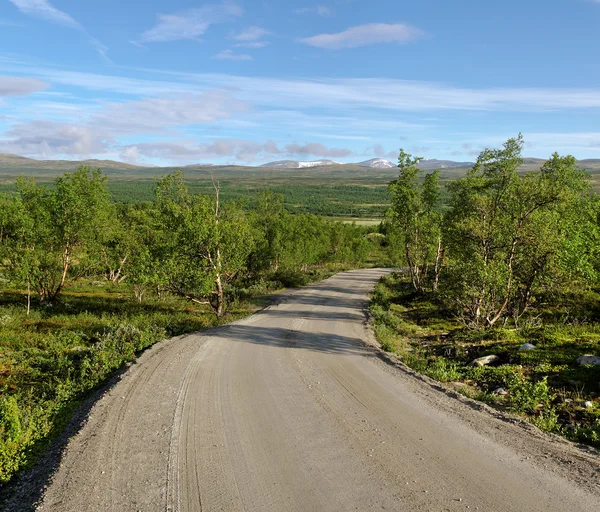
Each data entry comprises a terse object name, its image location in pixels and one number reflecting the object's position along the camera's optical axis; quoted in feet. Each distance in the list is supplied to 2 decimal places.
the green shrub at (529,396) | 42.04
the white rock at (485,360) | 56.39
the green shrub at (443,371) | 51.88
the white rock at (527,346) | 58.38
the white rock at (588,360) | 50.60
